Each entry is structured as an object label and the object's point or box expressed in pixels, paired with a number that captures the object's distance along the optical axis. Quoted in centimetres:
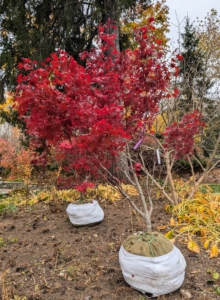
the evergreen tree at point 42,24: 512
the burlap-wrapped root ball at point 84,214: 339
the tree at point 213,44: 578
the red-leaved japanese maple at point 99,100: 196
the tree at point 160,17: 1029
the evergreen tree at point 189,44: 788
